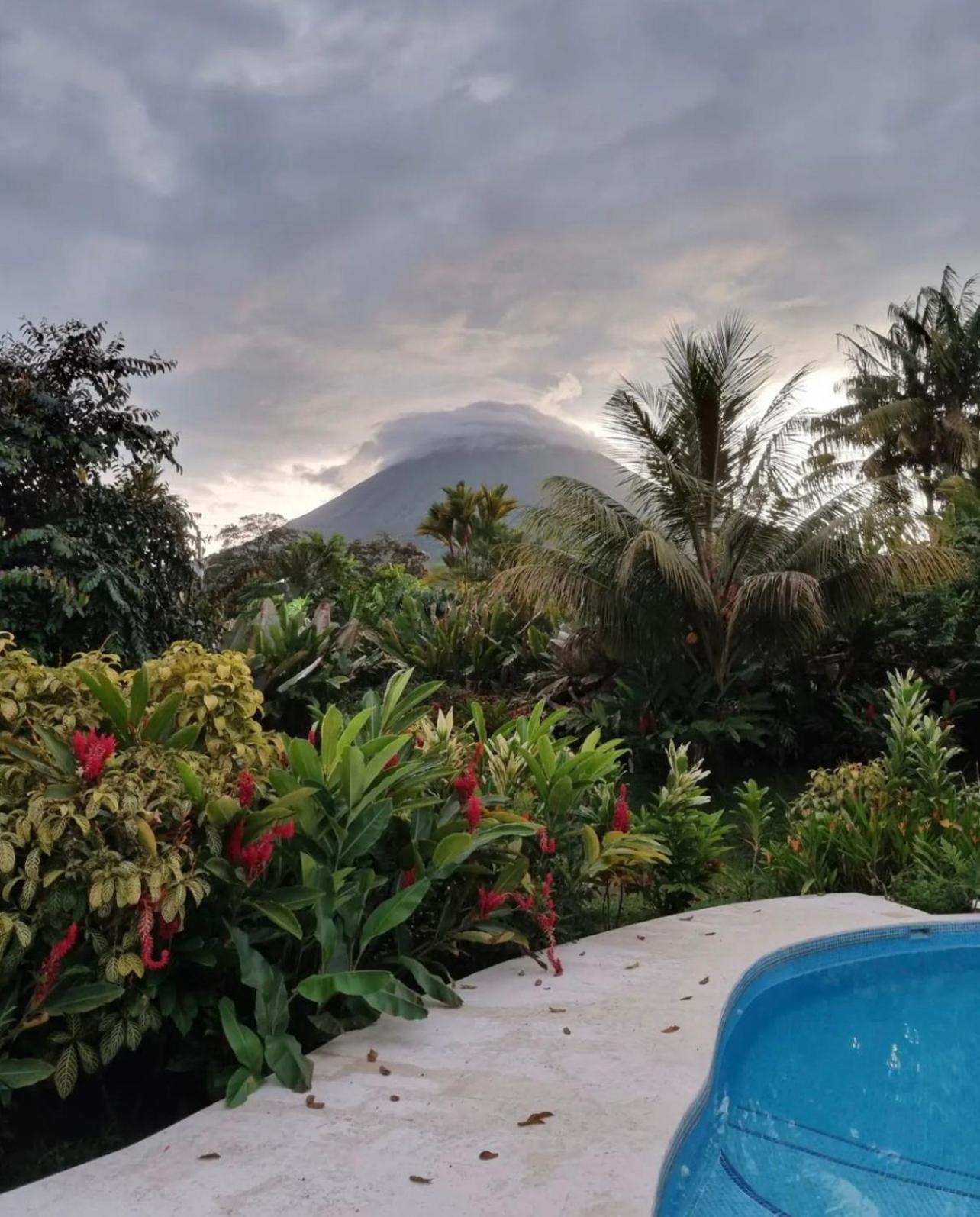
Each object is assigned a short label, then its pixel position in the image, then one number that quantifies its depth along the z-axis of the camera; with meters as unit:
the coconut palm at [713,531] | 9.46
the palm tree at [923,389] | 27.59
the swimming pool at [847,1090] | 2.87
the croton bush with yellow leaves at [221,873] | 2.70
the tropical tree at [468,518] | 32.56
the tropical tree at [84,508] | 8.48
